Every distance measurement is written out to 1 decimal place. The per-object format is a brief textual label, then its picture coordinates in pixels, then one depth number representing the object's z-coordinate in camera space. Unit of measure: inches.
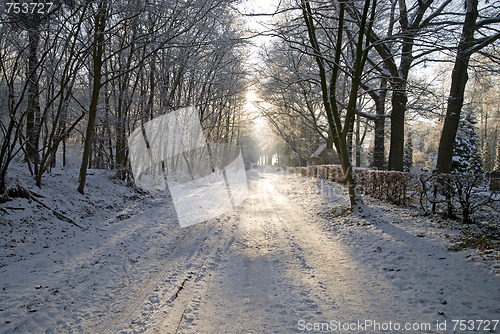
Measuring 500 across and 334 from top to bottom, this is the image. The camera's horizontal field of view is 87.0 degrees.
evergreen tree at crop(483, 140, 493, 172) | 1326.6
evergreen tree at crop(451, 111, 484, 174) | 893.8
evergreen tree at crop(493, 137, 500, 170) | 1083.9
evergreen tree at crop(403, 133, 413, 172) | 1289.7
